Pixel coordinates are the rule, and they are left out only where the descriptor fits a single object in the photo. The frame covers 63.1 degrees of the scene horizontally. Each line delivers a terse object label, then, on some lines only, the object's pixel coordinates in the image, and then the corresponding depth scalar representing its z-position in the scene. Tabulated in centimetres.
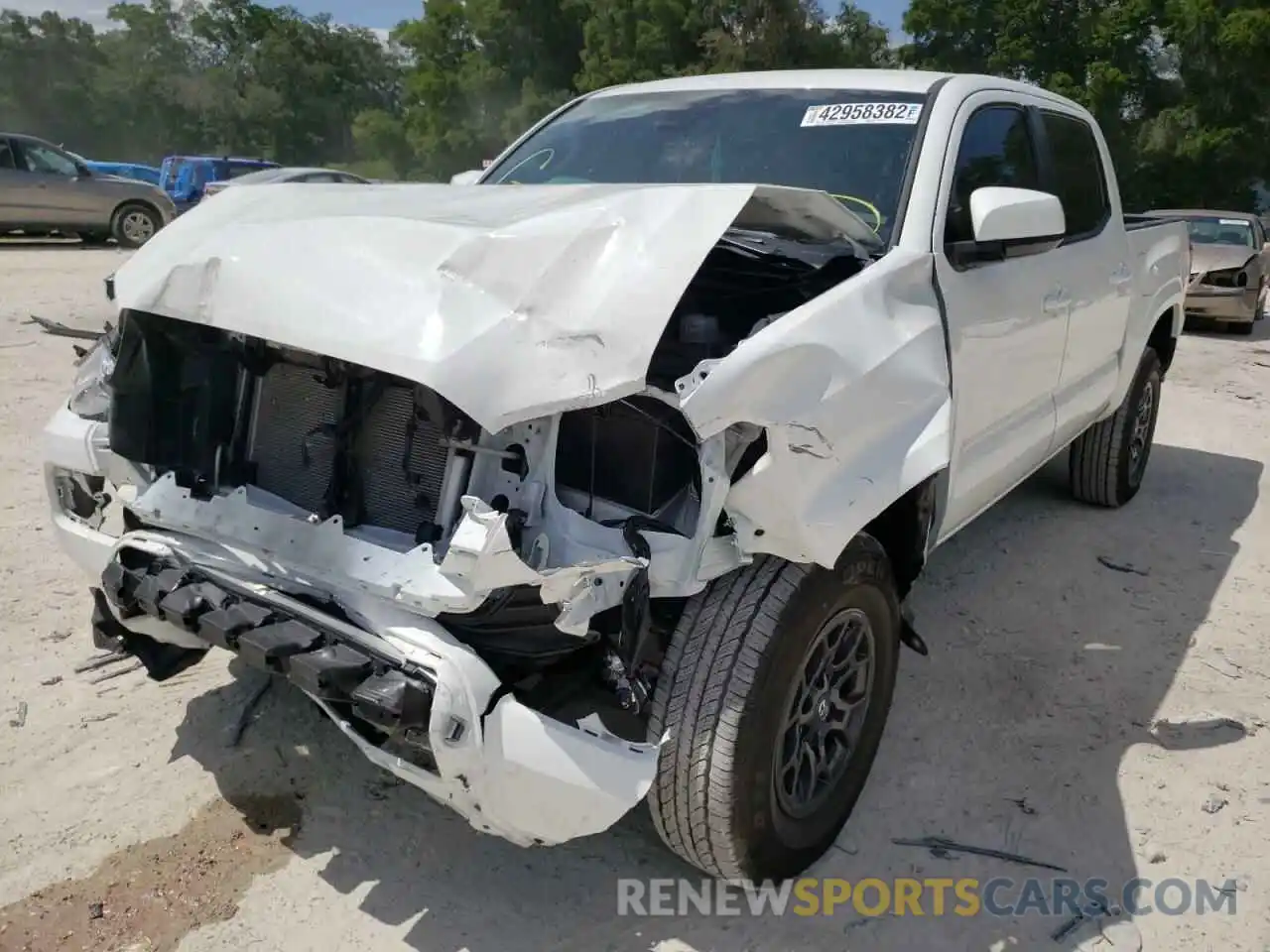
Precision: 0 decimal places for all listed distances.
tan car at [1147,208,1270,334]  1214
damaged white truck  210
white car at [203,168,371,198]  847
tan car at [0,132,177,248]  1513
